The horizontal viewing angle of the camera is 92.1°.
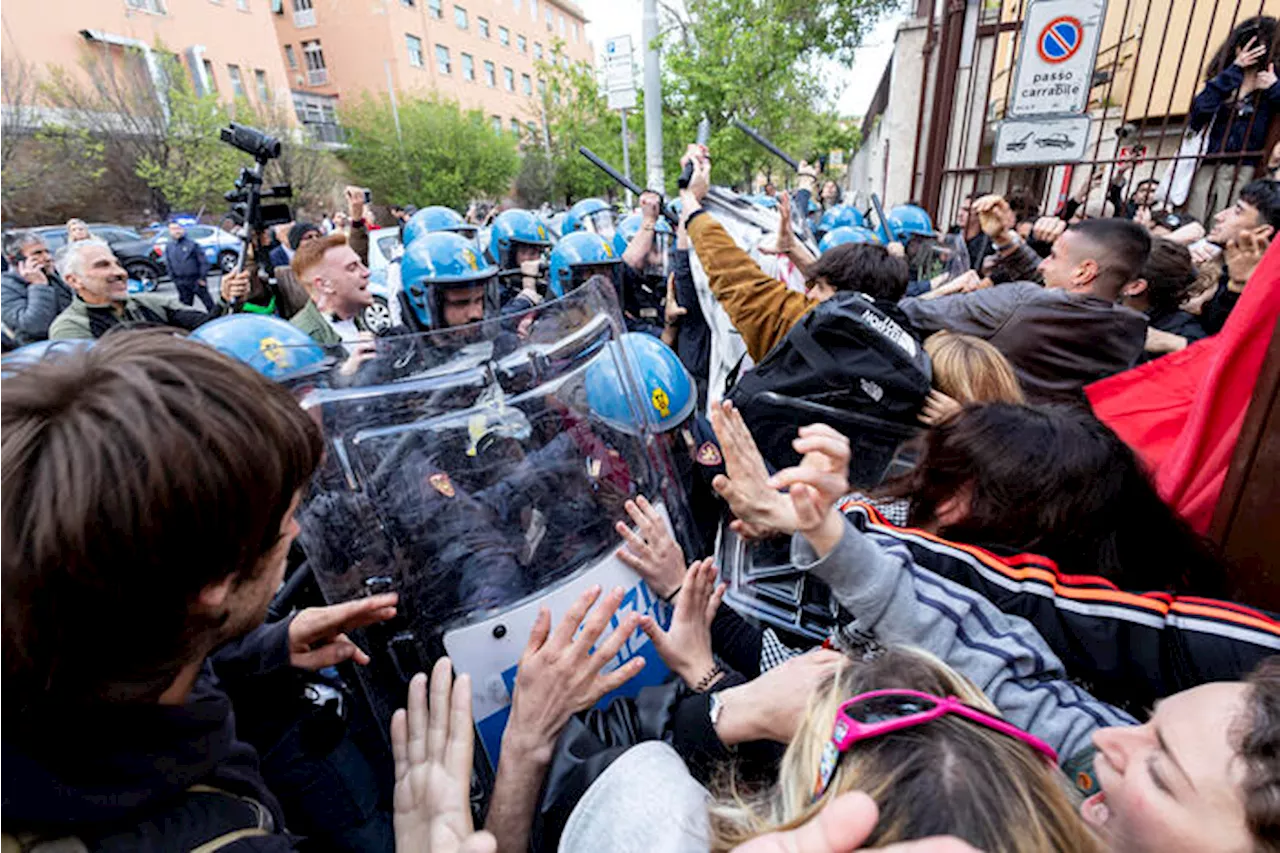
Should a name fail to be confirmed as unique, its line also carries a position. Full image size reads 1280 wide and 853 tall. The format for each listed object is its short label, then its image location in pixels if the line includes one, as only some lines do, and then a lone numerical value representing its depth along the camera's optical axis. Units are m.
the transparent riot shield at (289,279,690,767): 1.18
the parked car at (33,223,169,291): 16.31
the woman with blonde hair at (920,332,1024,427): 1.89
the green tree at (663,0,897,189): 14.48
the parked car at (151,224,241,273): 17.00
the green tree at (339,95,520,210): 31.95
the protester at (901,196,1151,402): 2.47
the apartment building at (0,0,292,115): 23.23
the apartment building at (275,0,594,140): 37.28
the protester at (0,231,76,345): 5.13
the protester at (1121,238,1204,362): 3.21
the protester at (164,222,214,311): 10.62
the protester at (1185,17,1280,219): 4.66
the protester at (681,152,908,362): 2.50
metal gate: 5.53
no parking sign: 4.43
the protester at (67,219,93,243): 6.85
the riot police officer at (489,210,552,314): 6.30
